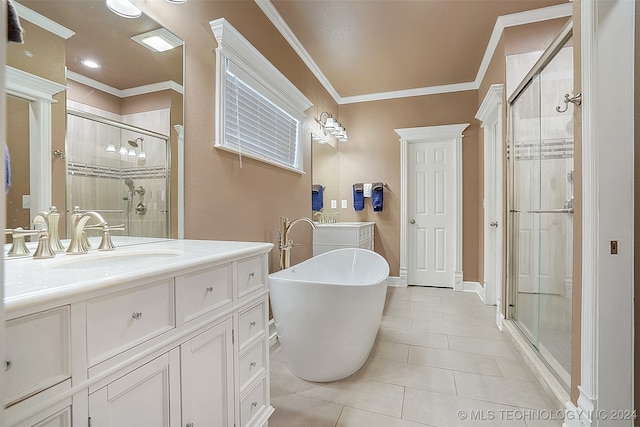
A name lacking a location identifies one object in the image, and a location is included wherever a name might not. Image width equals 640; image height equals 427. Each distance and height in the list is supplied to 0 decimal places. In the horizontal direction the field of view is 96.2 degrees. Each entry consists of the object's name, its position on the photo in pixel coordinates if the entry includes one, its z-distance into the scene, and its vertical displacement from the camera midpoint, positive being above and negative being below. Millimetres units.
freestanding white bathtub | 1612 -651
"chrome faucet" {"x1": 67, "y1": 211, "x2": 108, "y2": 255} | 1038 -81
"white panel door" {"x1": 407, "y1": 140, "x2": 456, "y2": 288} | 3902 -17
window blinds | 1868 +676
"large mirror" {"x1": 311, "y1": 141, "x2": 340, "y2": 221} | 3589 +525
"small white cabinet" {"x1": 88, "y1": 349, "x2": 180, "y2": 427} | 651 -466
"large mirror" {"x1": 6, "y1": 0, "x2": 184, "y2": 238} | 947 +377
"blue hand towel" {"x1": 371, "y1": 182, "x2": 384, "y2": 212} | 4031 +237
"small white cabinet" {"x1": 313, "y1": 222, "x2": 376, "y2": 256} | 3287 -292
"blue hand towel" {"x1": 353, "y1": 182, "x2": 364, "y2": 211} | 4117 +214
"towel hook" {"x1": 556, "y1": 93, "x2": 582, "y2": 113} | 1258 +504
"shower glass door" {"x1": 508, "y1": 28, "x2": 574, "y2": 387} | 1800 +30
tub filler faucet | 2369 -265
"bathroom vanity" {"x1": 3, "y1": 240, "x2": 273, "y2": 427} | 542 -317
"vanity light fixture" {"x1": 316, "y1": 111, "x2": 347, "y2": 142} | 3503 +1074
